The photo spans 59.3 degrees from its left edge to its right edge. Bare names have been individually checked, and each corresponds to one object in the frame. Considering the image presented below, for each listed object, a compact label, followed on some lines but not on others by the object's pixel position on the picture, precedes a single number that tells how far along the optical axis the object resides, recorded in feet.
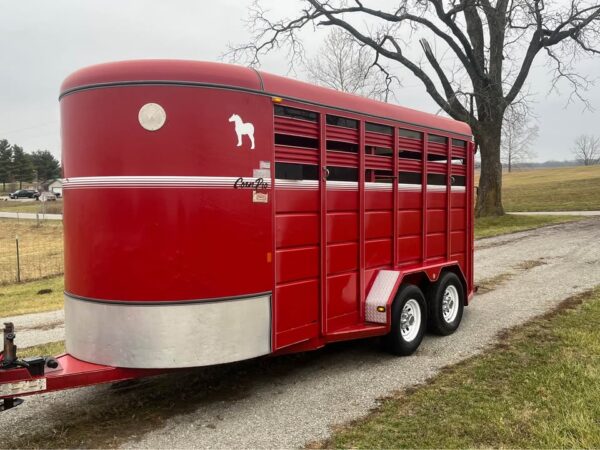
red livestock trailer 13.17
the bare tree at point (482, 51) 71.51
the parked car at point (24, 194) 245.45
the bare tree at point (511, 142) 76.94
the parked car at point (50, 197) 219.20
